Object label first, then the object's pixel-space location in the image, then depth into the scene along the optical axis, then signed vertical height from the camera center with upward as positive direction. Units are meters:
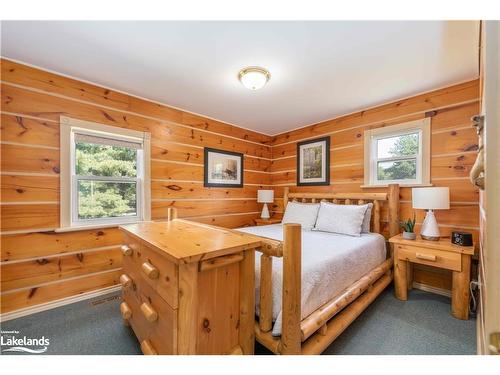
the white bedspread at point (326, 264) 1.31 -0.60
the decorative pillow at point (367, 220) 2.53 -0.40
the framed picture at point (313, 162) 3.25 +0.39
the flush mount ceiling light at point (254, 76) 1.89 +1.01
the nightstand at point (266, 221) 3.56 -0.61
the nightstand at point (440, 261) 1.82 -0.69
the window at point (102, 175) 2.08 +0.11
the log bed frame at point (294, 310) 1.11 -0.81
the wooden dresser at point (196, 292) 0.93 -0.53
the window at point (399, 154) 2.39 +0.41
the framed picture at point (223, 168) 3.20 +0.28
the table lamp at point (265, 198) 3.62 -0.21
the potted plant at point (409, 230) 2.20 -0.47
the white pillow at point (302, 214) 2.78 -0.39
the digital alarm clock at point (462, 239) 1.92 -0.48
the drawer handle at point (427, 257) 1.95 -0.66
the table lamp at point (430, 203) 2.00 -0.15
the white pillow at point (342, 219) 2.40 -0.39
